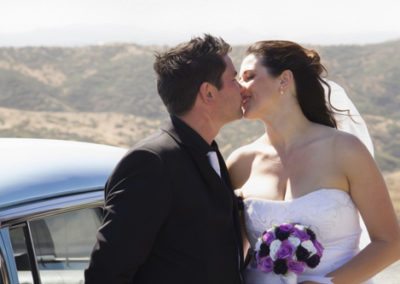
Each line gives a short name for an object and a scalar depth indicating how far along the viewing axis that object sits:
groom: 3.75
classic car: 3.77
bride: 4.63
